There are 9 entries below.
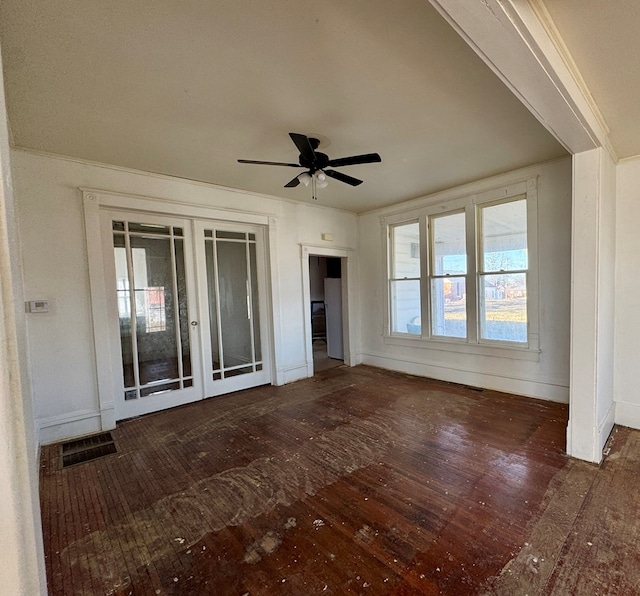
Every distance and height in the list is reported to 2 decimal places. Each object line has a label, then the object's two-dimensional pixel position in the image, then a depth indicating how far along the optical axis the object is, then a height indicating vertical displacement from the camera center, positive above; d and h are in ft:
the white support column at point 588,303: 8.40 -0.85
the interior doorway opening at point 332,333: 20.43 -3.37
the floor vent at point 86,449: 9.59 -4.91
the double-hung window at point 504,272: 13.50 +0.11
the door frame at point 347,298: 18.94 -1.05
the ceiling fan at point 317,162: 8.70 +3.47
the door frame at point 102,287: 11.27 +0.13
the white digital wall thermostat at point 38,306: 10.23 -0.40
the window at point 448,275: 15.33 +0.05
